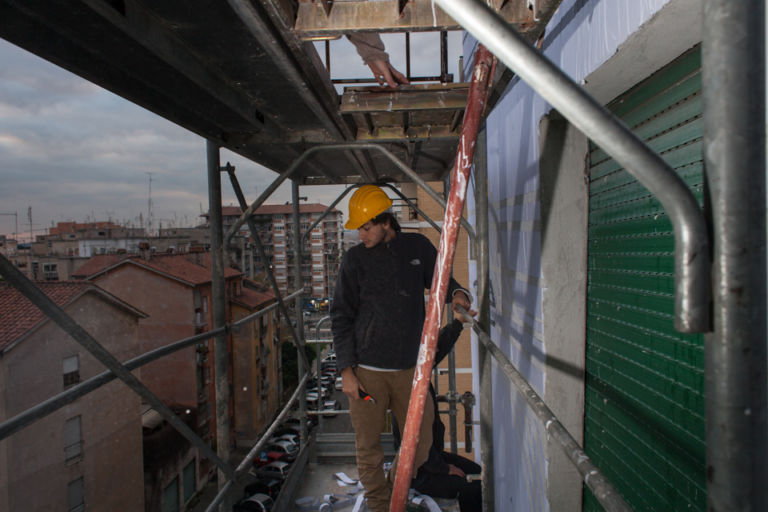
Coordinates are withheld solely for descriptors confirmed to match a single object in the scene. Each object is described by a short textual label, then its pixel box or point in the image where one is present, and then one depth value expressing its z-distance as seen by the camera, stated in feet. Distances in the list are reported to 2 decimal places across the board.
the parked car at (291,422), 91.61
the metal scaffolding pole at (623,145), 2.01
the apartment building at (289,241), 212.02
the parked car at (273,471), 69.21
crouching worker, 11.51
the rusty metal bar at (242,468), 9.29
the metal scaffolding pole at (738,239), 1.90
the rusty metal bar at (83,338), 5.20
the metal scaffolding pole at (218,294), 10.30
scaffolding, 1.91
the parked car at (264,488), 65.21
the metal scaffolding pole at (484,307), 8.70
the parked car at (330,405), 88.25
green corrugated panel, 5.25
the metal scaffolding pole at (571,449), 2.92
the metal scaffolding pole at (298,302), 16.85
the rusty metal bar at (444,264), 6.04
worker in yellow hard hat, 10.68
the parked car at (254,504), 60.54
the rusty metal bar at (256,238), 11.70
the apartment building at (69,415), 39.83
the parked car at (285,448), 75.91
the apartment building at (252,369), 93.86
